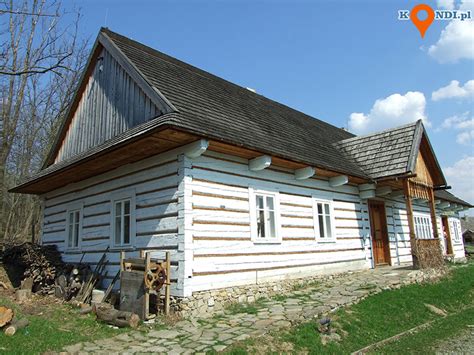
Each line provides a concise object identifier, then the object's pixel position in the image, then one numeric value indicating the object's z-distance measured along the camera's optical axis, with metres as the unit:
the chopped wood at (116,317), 6.76
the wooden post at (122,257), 7.99
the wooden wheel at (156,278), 7.31
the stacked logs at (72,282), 9.52
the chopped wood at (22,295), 9.31
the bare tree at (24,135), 19.17
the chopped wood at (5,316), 6.21
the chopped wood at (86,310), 7.92
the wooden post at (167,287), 7.28
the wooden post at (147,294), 7.14
